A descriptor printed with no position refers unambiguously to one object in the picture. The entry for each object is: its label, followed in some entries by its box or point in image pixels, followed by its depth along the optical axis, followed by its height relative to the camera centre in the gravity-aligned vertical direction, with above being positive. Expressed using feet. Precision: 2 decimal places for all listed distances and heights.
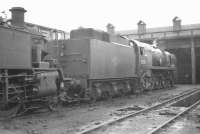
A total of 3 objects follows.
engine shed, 94.17 +7.13
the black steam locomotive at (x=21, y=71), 24.27 -0.17
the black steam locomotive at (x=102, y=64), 37.78 +0.61
